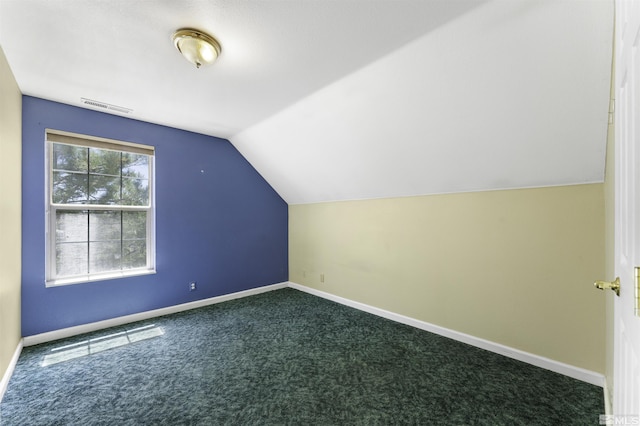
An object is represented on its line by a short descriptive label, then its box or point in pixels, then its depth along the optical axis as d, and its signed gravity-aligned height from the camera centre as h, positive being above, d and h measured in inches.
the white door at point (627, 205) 28.1 +0.8
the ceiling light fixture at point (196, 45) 71.5 +45.3
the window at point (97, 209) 115.6 +1.7
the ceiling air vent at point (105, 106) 113.3 +45.5
